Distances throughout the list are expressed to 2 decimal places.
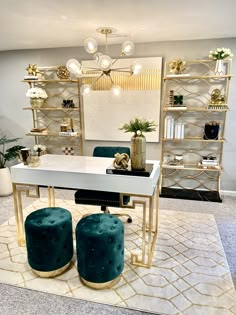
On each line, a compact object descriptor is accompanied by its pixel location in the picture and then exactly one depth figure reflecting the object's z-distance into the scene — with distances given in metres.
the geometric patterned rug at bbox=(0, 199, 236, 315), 1.86
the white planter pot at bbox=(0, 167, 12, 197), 4.00
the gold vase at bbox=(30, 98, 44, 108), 4.11
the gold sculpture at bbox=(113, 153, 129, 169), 2.27
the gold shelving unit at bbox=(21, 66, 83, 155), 4.20
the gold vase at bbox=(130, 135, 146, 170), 2.18
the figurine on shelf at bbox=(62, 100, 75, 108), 4.15
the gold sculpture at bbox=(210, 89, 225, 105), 3.57
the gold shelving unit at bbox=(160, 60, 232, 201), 3.68
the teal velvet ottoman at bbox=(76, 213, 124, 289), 1.91
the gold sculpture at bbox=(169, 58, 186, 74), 3.54
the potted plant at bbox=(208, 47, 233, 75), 3.35
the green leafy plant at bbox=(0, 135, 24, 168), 3.97
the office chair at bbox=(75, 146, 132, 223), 2.51
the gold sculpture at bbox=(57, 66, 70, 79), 4.02
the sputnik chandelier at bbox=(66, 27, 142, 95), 2.30
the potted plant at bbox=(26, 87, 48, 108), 4.03
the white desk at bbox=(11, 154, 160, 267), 2.12
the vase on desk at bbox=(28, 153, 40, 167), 2.43
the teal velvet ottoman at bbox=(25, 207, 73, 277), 2.02
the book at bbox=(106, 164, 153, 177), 2.11
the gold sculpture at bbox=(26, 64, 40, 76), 4.05
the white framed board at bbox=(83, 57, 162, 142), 3.84
